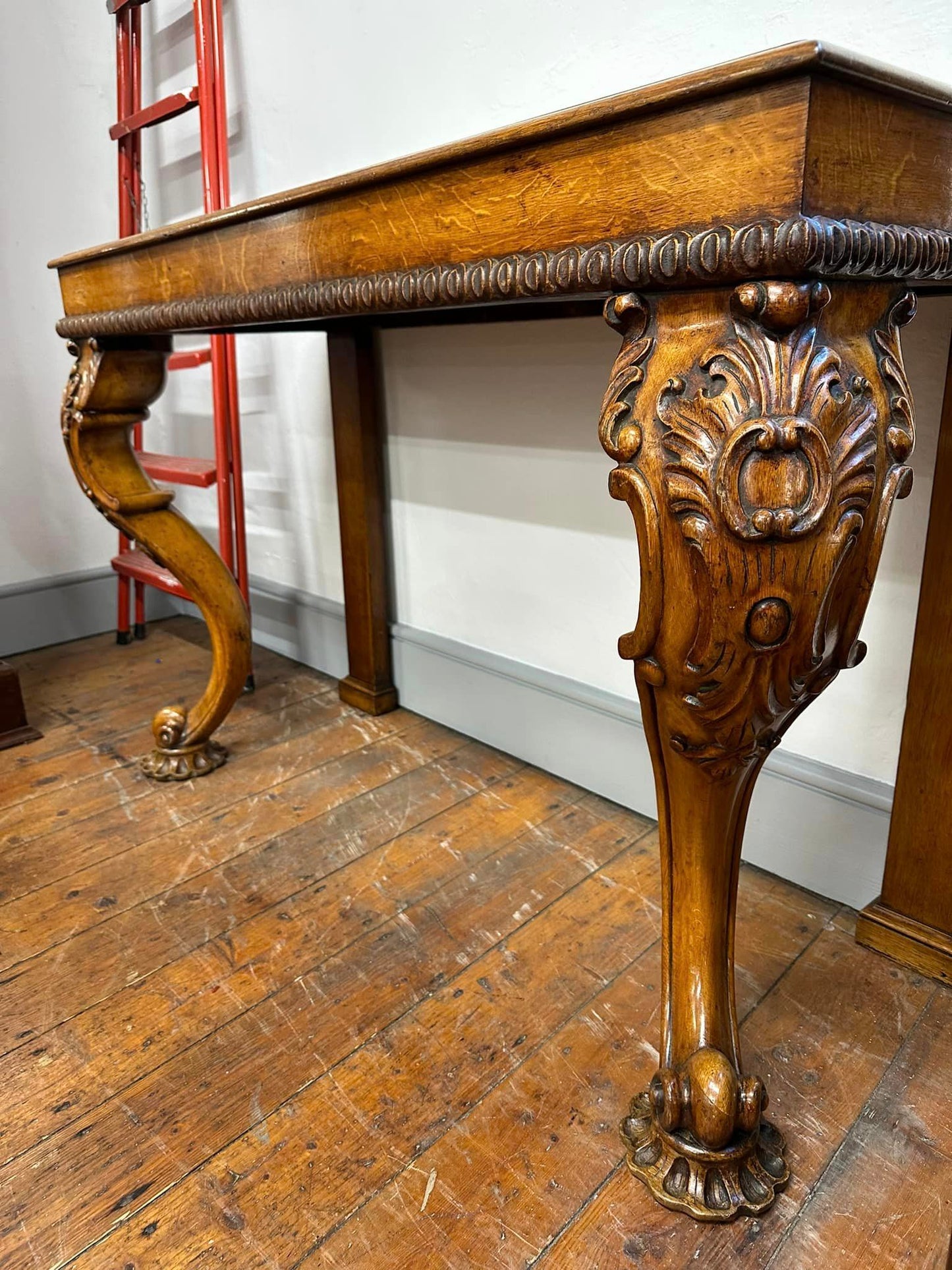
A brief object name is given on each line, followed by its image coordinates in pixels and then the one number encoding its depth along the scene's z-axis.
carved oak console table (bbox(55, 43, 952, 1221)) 0.53
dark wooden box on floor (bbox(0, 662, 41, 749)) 1.65
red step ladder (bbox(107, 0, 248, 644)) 1.71
